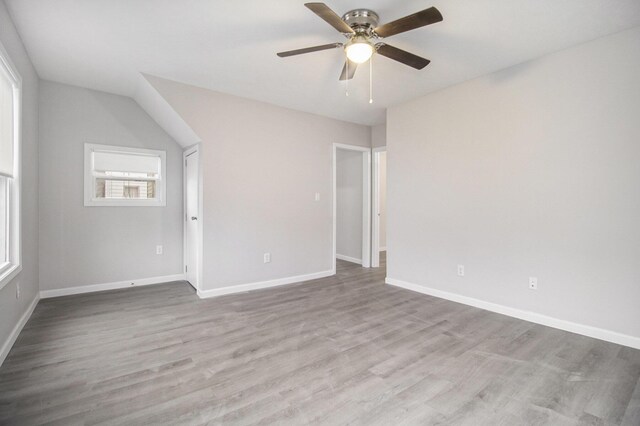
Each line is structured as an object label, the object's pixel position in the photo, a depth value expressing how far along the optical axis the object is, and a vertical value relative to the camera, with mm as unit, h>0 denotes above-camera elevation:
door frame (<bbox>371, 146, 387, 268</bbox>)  5355 +55
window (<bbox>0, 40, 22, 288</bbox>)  2303 +321
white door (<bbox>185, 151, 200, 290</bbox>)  3885 -106
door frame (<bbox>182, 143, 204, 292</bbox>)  3689 -87
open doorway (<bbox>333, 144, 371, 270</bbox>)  5383 +99
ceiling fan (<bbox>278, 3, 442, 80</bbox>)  1874 +1194
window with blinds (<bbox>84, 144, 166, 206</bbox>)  3842 +450
